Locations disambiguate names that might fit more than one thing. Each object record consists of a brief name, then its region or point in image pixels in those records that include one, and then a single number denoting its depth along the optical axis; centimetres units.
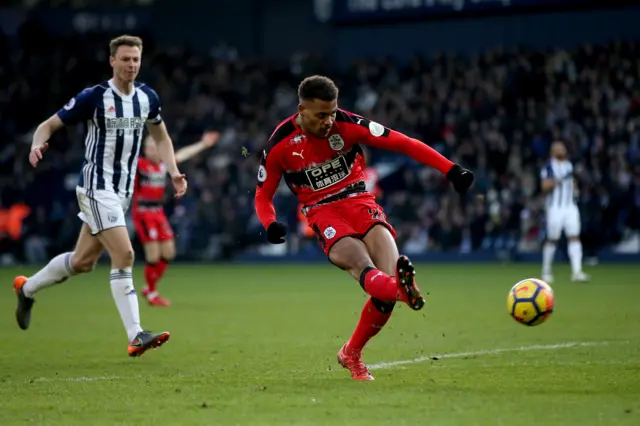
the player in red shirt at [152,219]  3033
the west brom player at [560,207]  3791
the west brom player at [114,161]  1777
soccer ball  1603
